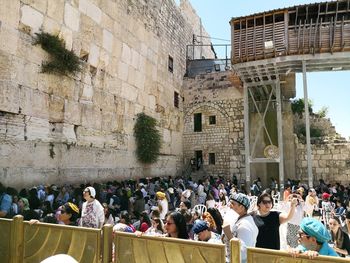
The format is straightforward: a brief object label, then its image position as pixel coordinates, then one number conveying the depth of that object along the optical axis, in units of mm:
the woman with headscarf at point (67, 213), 4059
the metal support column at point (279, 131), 12211
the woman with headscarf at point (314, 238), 2335
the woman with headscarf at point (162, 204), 6191
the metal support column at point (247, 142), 12718
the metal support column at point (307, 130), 11250
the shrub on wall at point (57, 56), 8048
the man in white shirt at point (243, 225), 2736
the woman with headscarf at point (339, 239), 3513
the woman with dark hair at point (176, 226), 2977
